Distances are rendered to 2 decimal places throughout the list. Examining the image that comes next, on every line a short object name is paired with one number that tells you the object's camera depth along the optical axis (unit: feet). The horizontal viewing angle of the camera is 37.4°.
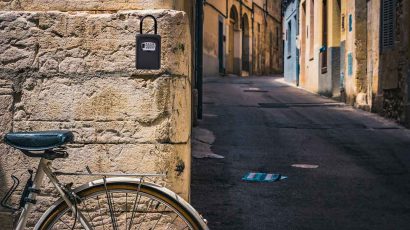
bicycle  8.59
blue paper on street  22.82
